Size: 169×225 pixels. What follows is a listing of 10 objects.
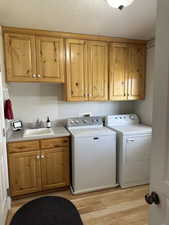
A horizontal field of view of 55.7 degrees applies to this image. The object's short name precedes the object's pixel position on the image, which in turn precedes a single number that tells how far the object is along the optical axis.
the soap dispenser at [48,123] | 2.75
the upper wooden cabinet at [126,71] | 2.73
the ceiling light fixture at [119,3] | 1.36
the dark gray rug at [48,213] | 1.35
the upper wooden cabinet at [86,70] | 2.51
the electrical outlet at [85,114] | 2.98
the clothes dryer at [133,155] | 2.49
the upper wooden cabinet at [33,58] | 2.24
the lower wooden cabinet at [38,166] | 2.22
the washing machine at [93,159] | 2.36
